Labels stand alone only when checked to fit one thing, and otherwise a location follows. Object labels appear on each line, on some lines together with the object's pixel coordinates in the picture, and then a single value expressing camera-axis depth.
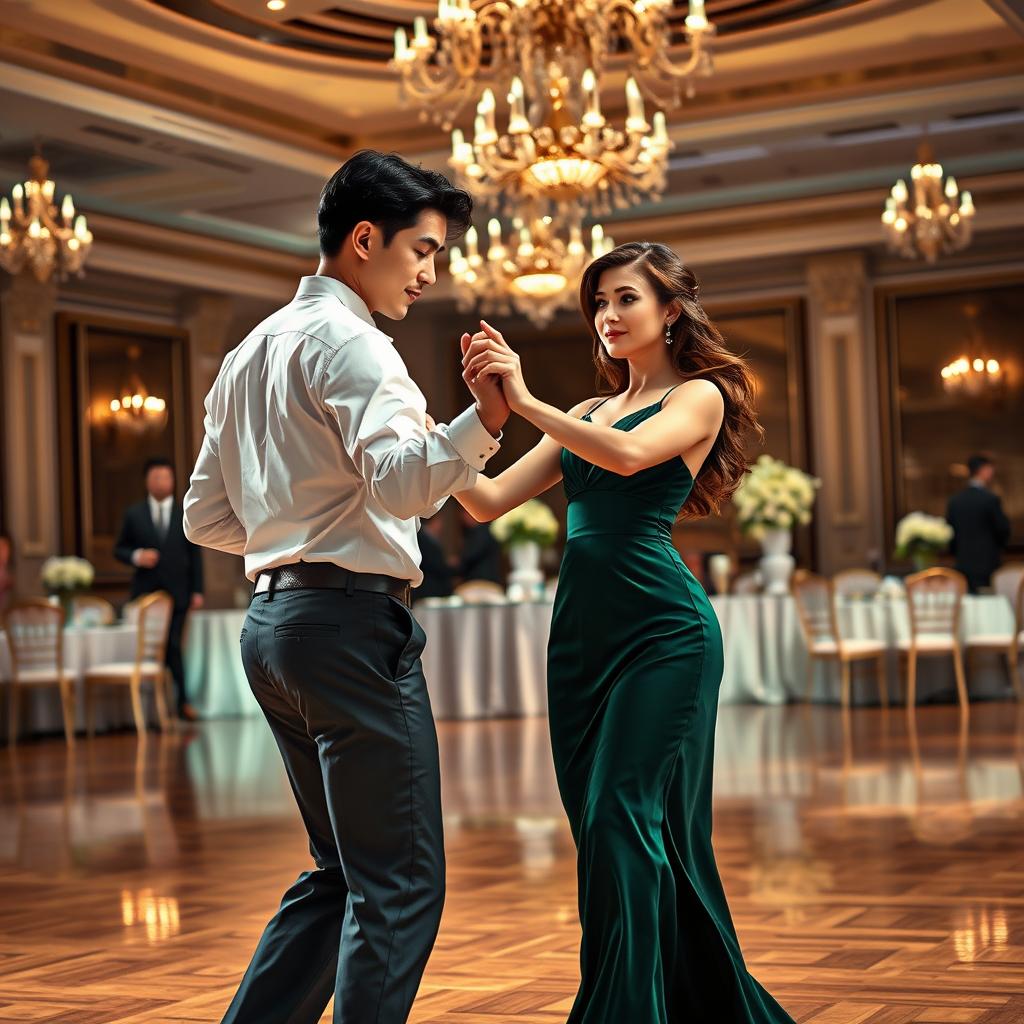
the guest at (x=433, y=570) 10.59
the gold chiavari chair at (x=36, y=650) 9.74
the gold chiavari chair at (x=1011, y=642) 10.02
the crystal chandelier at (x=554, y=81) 7.66
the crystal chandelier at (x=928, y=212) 9.96
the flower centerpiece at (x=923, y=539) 10.43
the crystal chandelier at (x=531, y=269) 8.89
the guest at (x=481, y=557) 11.99
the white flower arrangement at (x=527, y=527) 10.70
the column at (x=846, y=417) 13.34
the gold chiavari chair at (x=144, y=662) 10.06
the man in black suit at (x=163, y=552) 10.95
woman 2.42
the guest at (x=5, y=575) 10.80
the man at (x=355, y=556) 2.06
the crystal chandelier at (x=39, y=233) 9.29
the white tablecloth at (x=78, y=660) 10.30
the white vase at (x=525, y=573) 10.53
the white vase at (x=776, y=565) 10.55
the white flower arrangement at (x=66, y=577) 10.45
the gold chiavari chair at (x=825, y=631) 10.02
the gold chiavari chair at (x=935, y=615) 9.82
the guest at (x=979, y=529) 11.22
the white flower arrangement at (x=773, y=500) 10.43
